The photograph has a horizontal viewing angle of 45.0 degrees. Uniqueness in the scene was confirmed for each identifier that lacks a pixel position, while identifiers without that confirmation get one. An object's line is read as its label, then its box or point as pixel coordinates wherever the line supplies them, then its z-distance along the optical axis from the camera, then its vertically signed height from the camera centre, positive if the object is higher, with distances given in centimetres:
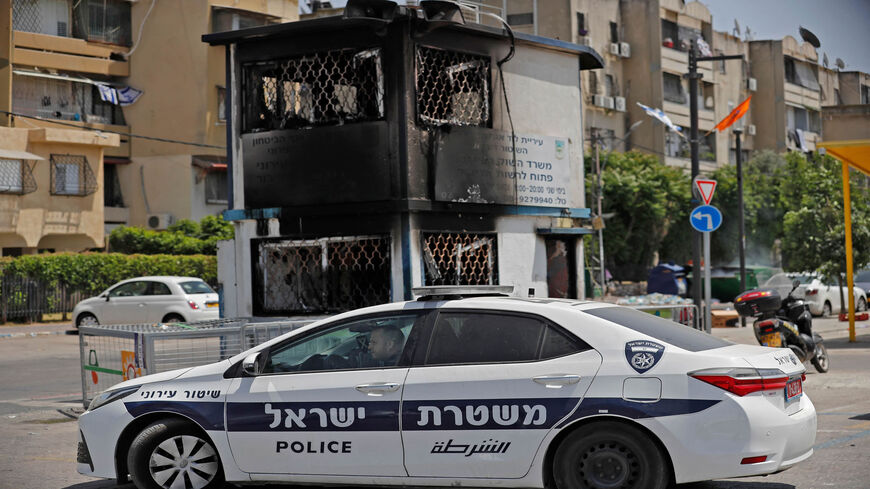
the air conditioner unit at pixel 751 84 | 6366 +1071
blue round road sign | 1769 +76
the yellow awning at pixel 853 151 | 1825 +198
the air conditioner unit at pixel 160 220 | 4409 +247
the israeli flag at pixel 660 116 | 2535 +358
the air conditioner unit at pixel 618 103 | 5475 +844
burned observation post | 1275 +142
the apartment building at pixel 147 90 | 4303 +792
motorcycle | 1446 -89
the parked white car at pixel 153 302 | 2688 -59
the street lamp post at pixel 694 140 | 2231 +260
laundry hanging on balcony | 4316 +775
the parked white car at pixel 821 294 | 3134 -108
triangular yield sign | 1842 +130
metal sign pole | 1582 -45
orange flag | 2309 +323
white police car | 609 -84
